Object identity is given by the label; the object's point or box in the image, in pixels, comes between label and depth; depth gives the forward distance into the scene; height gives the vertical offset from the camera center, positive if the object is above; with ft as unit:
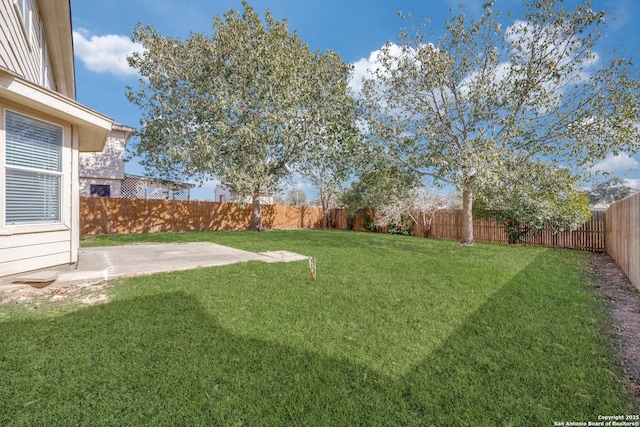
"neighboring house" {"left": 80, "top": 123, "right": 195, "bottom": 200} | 45.61 +6.98
